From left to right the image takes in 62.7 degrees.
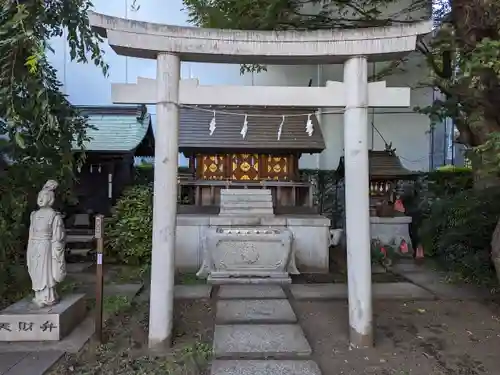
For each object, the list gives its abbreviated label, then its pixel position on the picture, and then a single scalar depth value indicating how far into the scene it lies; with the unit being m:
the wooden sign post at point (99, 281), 4.70
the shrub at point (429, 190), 11.30
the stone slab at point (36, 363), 3.93
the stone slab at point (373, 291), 6.64
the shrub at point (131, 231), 9.48
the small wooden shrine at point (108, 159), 10.08
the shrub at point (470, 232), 7.62
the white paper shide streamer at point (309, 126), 5.40
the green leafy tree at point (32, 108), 4.42
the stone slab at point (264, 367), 3.95
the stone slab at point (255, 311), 5.37
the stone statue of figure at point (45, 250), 4.95
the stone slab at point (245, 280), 7.43
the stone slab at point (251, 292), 6.51
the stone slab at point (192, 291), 6.62
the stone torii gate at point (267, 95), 4.59
